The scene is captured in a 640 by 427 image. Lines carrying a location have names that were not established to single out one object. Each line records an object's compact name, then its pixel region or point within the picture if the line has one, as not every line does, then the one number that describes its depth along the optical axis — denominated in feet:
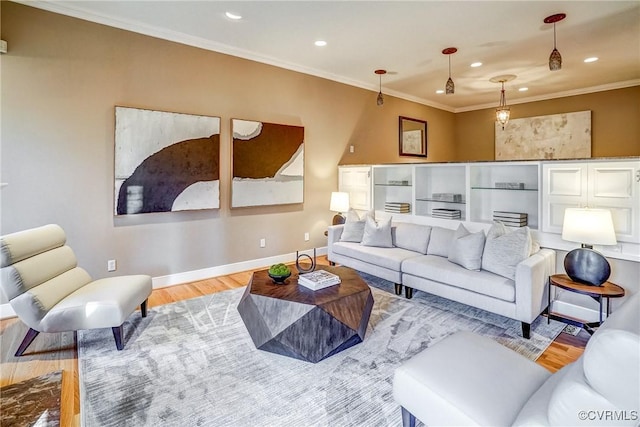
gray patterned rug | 6.20
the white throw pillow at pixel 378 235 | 13.82
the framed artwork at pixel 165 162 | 11.81
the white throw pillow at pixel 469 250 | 10.65
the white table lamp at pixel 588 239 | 8.59
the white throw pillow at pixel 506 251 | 9.72
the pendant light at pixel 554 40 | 10.20
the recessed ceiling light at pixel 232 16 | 11.04
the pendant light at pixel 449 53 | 13.15
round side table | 8.55
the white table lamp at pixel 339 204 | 16.93
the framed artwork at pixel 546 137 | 20.11
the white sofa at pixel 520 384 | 3.23
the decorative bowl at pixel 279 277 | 9.12
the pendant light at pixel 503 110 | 17.74
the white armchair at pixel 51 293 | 7.88
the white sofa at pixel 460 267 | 9.19
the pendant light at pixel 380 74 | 16.62
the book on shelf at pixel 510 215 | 11.78
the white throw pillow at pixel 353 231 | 14.70
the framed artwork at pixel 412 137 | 21.91
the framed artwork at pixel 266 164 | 14.58
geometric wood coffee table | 7.86
